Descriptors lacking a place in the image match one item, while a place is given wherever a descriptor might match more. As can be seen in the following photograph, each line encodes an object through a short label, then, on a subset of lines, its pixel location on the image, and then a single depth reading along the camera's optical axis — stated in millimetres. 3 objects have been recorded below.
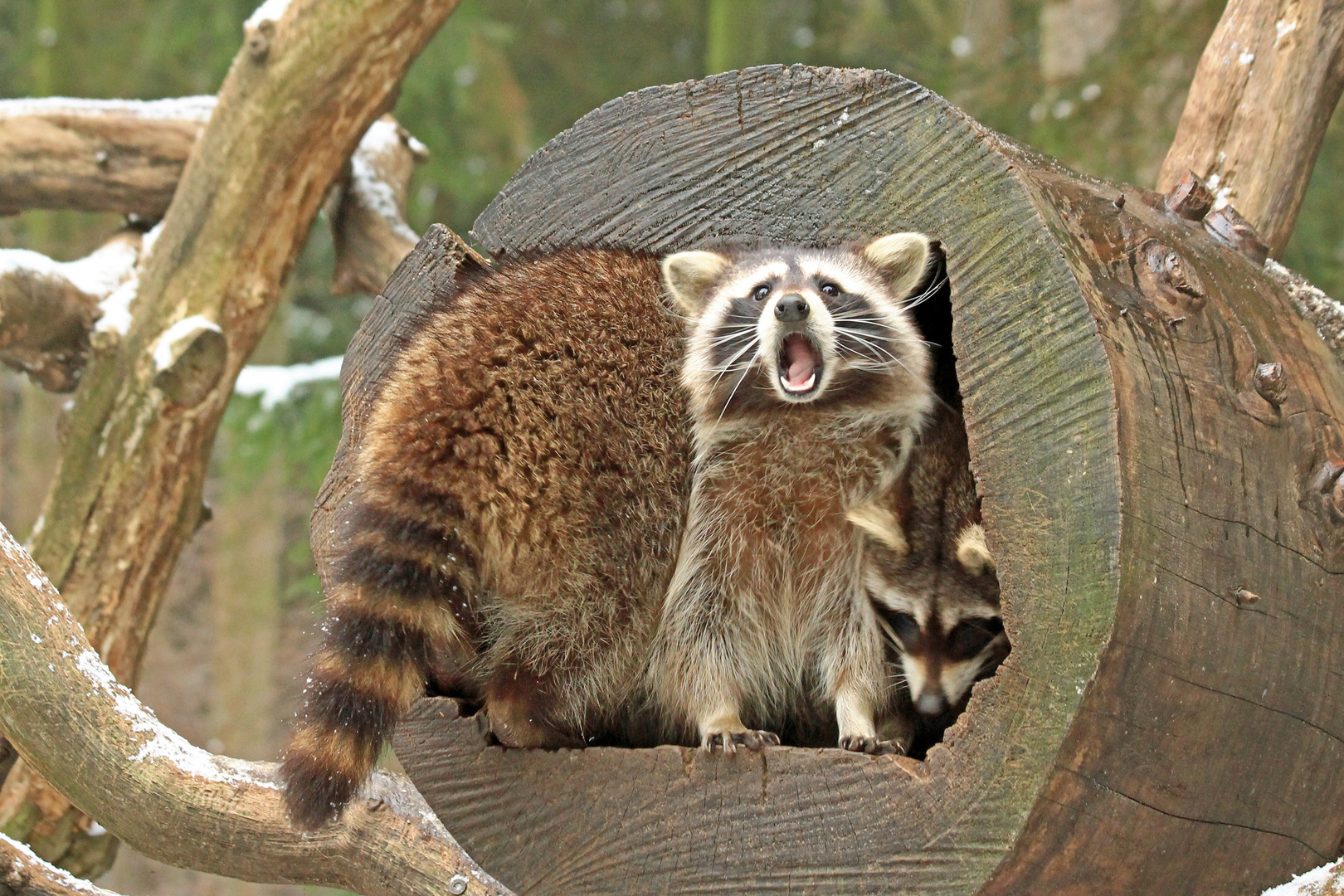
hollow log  3820
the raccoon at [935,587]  4676
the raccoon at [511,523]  4348
